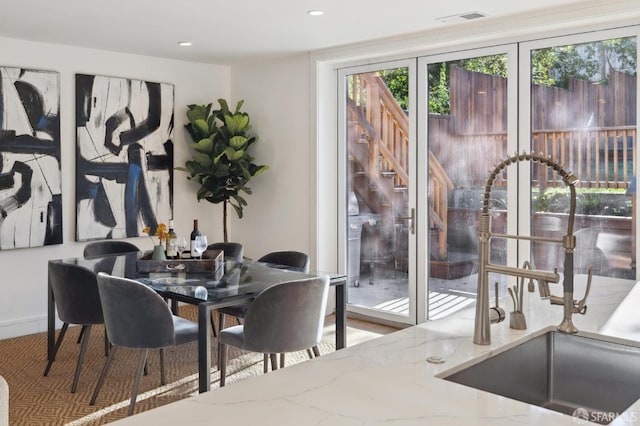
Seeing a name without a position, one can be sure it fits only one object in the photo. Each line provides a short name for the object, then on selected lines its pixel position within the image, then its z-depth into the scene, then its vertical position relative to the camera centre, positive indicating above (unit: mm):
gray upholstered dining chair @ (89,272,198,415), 3477 -622
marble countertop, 1284 -427
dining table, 3322 -462
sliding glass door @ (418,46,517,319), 4938 +382
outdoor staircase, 5406 +367
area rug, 3701 -1174
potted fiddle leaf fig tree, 6172 +500
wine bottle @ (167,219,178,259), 4398 -285
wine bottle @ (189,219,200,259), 4320 -275
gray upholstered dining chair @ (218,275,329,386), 3395 -616
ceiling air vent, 4496 +1364
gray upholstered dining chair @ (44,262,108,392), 4020 -581
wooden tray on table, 4164 -392
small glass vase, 4273 -319
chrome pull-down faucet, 1604 -187
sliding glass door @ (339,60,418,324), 5574 +164
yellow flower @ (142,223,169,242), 4434 -191
